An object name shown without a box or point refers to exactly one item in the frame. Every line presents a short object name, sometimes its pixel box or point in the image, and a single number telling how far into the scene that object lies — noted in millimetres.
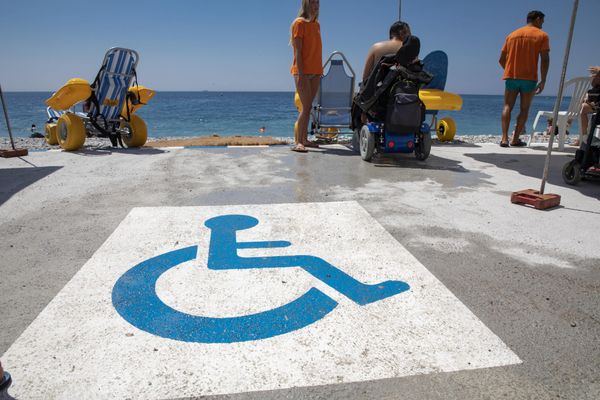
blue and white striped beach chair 6555
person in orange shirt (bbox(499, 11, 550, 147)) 6891
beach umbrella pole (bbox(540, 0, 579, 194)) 3160
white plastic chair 6863
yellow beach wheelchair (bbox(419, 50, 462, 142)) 7074
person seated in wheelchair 5094
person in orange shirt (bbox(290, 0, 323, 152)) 6102
